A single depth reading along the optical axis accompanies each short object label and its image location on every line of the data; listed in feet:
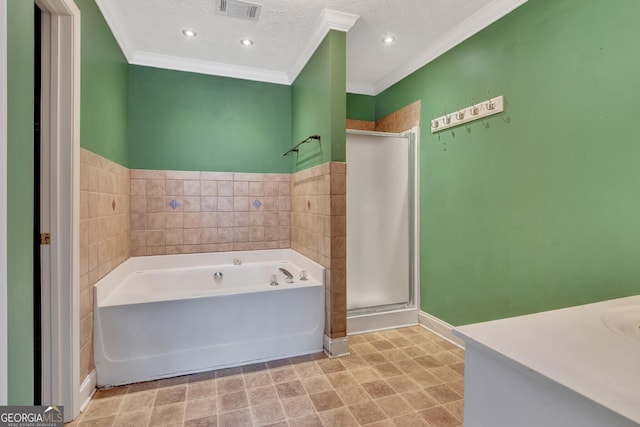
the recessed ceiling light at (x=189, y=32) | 8.07
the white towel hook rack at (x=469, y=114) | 6.86
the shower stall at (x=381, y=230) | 9.20
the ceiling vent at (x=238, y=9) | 6.91
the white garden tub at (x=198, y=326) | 6.41
